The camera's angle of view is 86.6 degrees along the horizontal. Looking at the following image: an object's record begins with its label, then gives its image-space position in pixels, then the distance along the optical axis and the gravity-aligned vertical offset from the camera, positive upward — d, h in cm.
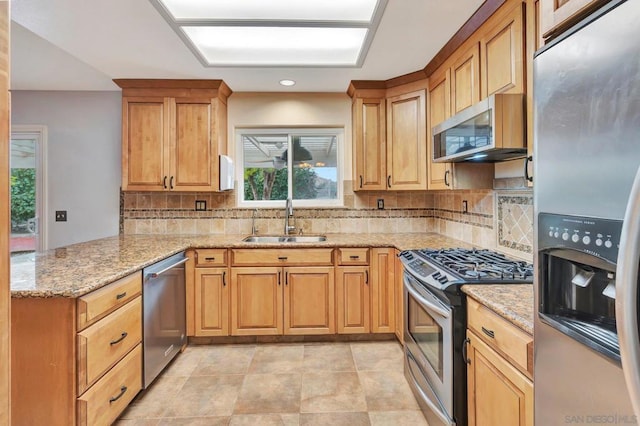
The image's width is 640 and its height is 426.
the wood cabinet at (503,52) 165 +85
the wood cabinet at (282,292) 287 -67
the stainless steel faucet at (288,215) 339 -2
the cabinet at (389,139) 296 +67
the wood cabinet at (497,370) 108 -57
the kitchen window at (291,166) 356 +50
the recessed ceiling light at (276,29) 198 +121
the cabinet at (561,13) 74 +47
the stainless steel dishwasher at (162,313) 214 -71
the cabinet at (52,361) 147 -64
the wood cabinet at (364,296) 290 -71
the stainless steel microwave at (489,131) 159 +42
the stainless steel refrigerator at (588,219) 61 -1
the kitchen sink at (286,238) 334 -25
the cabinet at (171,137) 309 +70
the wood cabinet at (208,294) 284 -68
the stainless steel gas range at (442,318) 151 -53
